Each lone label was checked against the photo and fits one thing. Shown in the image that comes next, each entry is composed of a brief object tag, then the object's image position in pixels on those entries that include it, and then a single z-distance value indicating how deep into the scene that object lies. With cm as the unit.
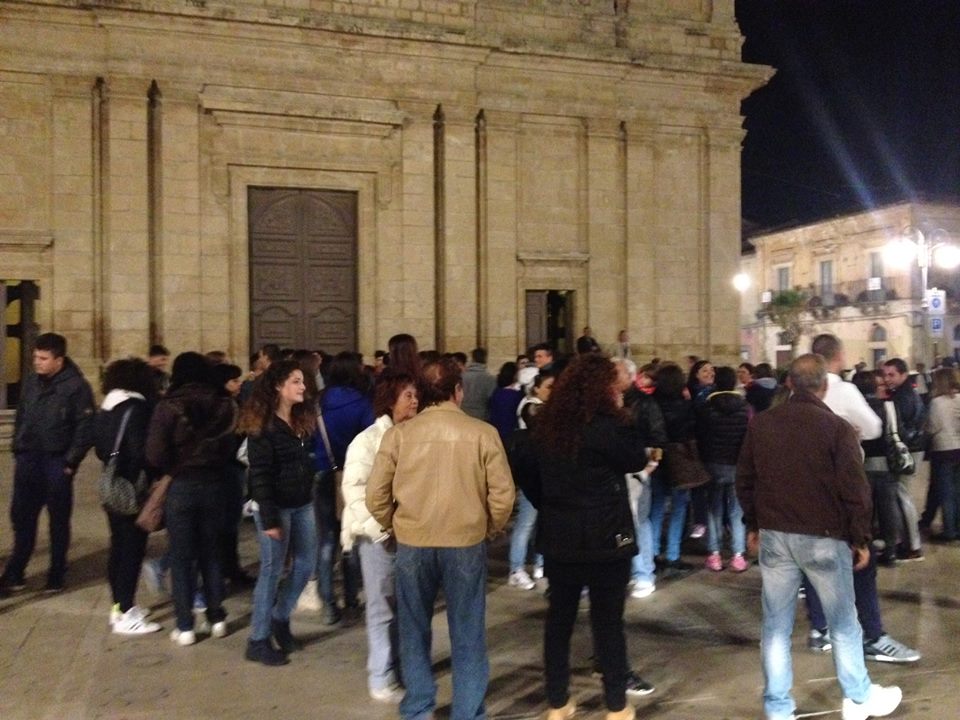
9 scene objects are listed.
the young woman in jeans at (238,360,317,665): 582
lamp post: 2388
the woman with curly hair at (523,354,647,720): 481
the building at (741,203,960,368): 4259
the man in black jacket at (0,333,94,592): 750
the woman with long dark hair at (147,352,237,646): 622
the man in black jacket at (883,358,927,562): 908
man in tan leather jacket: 472
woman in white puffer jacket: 540
